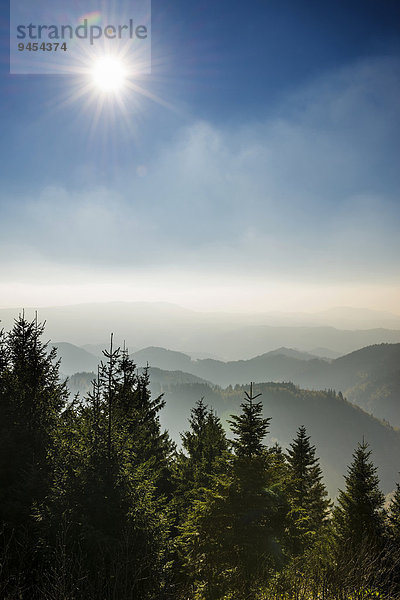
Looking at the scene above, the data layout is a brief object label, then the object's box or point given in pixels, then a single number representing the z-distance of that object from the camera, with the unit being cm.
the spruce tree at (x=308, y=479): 2754
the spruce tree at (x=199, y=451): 2067
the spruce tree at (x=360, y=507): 2058
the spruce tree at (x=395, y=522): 2045
